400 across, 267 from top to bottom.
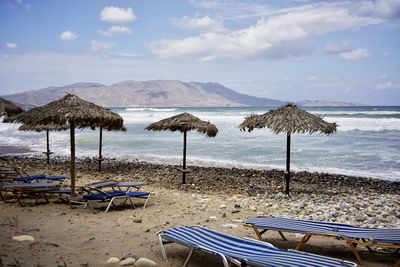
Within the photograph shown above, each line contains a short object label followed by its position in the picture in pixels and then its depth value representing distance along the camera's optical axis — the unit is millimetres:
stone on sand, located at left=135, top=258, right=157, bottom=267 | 4384
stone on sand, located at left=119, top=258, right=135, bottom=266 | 4404
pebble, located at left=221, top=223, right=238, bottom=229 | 6262
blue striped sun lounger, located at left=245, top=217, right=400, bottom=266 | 4324
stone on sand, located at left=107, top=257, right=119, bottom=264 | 4445
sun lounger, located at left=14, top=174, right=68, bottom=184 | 8742
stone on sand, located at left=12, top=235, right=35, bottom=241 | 5084
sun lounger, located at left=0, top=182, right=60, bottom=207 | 7446
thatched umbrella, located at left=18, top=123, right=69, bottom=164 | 14380
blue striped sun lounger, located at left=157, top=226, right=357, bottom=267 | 3580
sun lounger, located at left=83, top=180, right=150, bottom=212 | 7227
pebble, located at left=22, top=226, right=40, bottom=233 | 5631
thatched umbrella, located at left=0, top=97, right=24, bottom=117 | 10961
